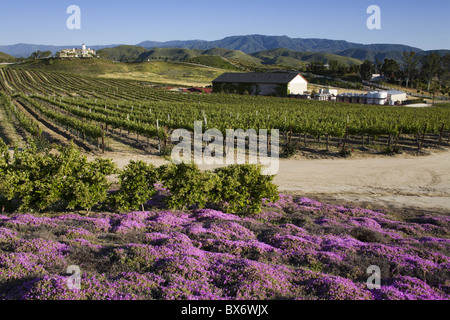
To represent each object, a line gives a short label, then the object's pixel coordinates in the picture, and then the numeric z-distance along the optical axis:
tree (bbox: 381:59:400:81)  134.30
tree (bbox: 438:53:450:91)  131.62
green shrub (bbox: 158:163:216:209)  14.73
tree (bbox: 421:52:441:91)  125.88
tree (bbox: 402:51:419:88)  127.65
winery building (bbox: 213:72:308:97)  89.62
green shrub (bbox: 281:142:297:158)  29.50
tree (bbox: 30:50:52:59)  187.43
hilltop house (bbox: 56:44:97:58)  178.38
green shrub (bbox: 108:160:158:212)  14.50
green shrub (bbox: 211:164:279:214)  15.20
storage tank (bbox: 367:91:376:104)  78.06
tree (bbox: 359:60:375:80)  130.38
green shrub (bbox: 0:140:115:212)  13.37
